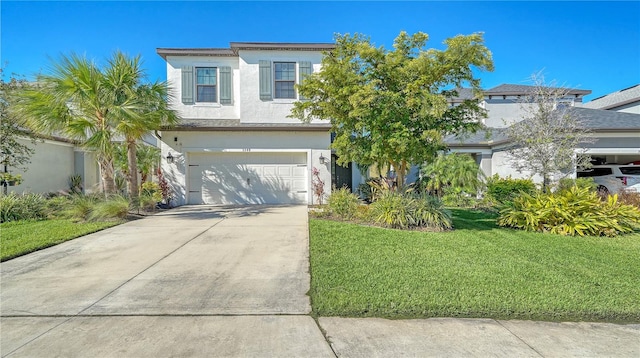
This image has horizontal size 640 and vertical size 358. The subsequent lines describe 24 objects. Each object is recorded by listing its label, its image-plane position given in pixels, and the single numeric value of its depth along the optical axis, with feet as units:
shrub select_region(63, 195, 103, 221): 27.99
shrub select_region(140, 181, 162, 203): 36.14
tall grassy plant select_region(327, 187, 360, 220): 28.48
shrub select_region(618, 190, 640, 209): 31.42
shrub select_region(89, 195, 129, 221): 27.89
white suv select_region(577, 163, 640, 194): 41.24
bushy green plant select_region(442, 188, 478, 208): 38.93
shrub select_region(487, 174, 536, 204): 34.73
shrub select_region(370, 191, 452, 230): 24.37
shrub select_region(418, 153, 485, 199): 39.60
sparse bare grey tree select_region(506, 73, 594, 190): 28.94
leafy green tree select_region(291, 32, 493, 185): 21.80
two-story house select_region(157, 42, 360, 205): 39.42
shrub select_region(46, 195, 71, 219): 29.17
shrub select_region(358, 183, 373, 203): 39.44
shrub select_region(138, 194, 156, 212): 32.94
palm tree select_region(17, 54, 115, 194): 27.17
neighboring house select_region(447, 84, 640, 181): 39.32
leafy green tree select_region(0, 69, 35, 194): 28.55
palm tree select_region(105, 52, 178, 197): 28.68
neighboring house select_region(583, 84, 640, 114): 62.92
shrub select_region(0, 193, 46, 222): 27.96
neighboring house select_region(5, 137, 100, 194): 40.27
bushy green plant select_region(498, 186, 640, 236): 23.43
